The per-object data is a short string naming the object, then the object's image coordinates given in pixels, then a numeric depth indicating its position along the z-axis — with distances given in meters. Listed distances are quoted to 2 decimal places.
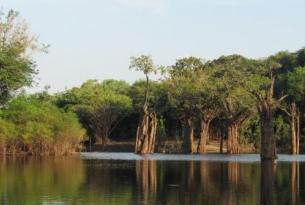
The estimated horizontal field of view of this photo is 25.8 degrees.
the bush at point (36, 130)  87.31
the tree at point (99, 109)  119.38
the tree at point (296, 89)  98.93
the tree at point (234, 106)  96.65
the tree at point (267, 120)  72.25
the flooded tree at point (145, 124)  98.88
